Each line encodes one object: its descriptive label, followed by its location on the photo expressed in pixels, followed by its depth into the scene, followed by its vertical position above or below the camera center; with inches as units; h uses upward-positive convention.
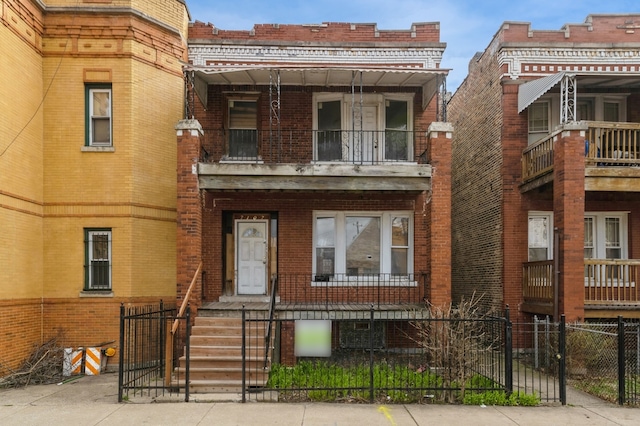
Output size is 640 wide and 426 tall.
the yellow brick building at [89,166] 468.8 +66.1
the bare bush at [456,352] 358.9 -85.2
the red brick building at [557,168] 466.0 +68.9
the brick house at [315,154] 525.7 +88.1
